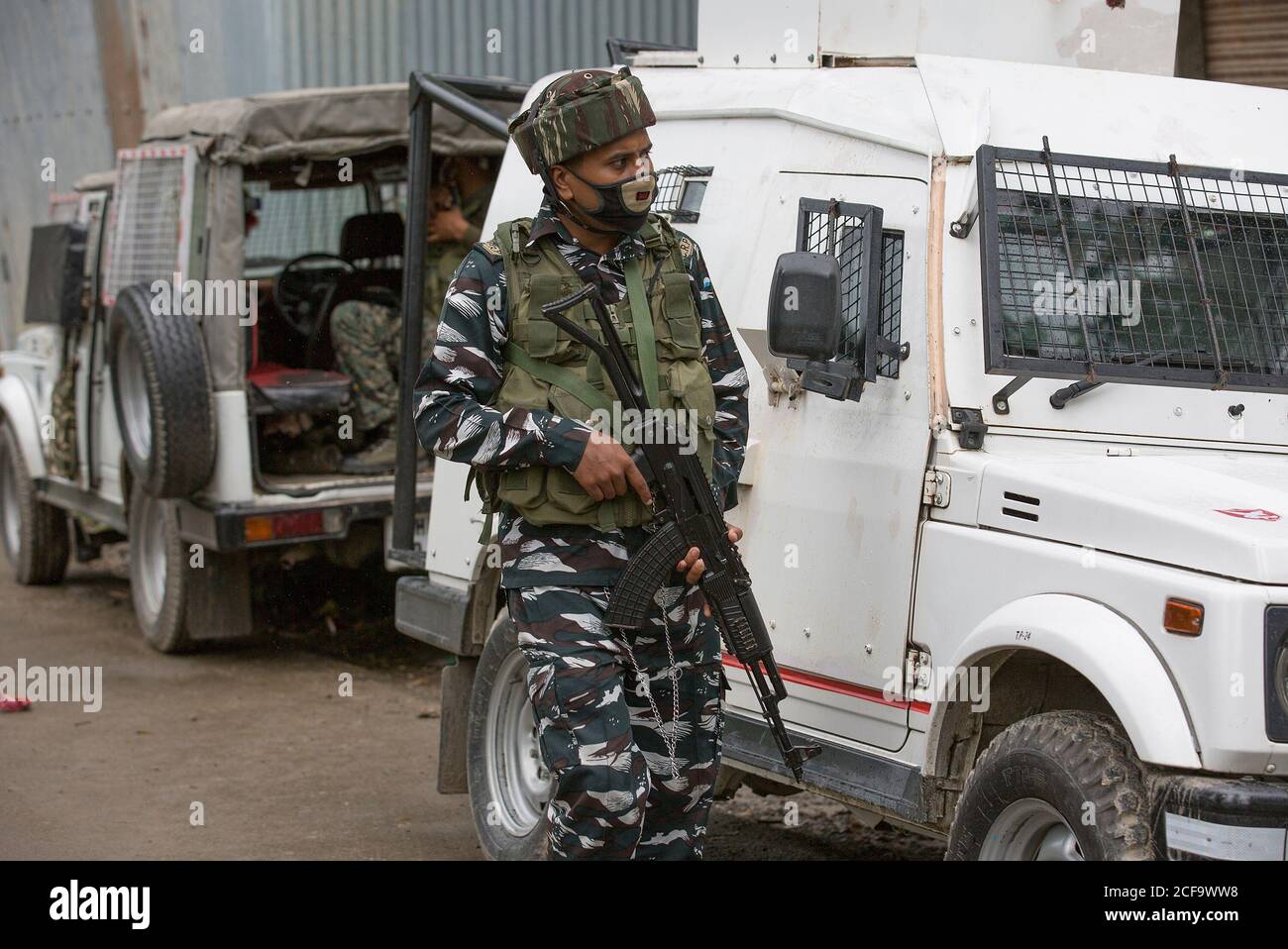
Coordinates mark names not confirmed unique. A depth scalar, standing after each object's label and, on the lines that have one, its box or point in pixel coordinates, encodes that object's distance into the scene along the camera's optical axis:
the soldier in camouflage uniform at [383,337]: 8.55
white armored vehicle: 3.08
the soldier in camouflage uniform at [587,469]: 3.61
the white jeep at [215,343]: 7.83
